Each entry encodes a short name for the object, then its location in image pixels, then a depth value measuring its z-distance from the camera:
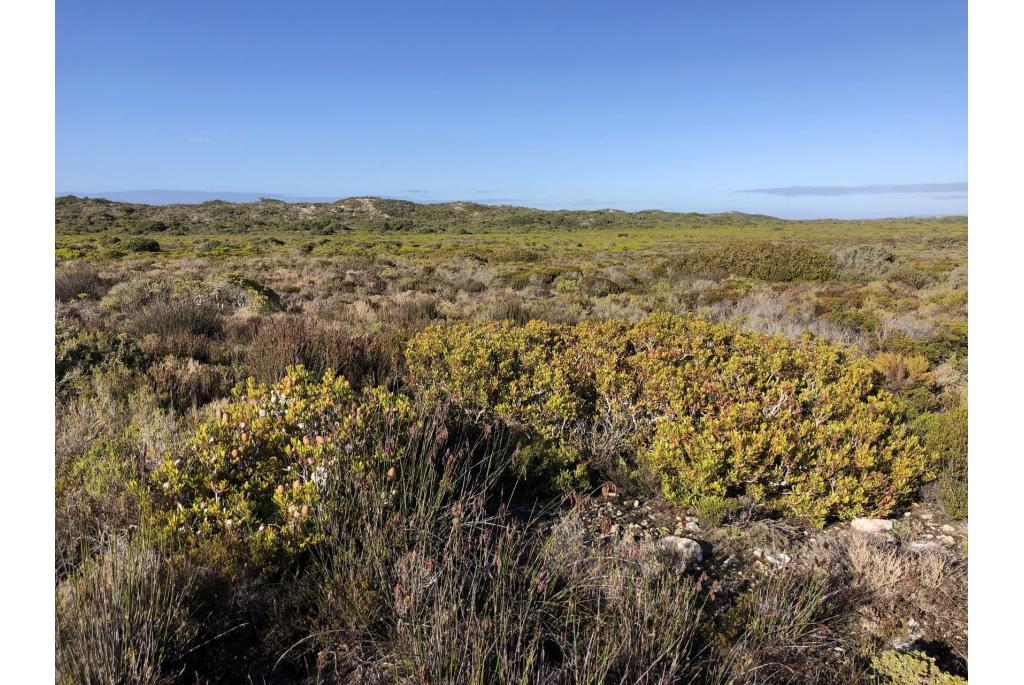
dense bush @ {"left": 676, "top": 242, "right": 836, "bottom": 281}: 18.20
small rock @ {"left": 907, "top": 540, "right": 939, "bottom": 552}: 3.18
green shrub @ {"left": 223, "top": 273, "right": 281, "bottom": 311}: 10.48
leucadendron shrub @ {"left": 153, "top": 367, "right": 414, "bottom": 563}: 2.63
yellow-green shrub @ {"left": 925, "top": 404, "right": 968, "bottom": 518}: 3.64
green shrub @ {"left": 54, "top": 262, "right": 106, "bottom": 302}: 11.26
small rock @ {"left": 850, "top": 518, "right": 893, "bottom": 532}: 3.45
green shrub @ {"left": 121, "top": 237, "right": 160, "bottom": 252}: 28.52
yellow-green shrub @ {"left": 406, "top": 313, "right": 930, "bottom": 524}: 3.59
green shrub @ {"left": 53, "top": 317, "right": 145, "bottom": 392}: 5.37
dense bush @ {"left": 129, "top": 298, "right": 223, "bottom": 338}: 7.76
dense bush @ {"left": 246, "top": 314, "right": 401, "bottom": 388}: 5.50
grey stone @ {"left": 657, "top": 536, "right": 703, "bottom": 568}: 2.99
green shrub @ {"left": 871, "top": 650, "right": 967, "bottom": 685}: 2.08
